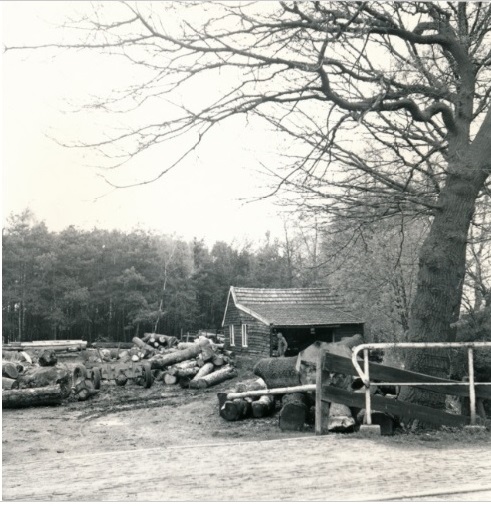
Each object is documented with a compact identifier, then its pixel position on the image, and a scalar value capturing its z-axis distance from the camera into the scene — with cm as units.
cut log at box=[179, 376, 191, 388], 1655
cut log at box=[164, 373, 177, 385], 1662
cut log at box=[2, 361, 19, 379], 1177
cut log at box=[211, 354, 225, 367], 1800
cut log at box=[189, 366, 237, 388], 1611
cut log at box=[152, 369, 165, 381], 1746
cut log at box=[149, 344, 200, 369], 1762
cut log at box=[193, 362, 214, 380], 1703
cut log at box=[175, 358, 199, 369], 1751
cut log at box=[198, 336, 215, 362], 1677
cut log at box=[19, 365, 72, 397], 1225
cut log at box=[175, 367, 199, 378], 1675
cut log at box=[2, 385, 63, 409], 1128
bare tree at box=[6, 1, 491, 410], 587
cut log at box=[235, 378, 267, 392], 1015
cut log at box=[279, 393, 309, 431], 751
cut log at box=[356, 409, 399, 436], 621
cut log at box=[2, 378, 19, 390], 1203
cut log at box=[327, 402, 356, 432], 653
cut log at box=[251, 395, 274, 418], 925
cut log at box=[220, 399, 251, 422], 928
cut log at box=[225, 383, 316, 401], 720
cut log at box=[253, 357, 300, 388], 873
